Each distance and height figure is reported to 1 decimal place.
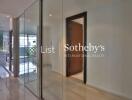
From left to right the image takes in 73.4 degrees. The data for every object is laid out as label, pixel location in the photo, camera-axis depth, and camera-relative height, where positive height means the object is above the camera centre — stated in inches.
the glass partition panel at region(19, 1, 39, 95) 94.6 +2.7
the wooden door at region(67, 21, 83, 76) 127.3 +9.4
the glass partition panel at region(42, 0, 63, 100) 84.1 +2.3
